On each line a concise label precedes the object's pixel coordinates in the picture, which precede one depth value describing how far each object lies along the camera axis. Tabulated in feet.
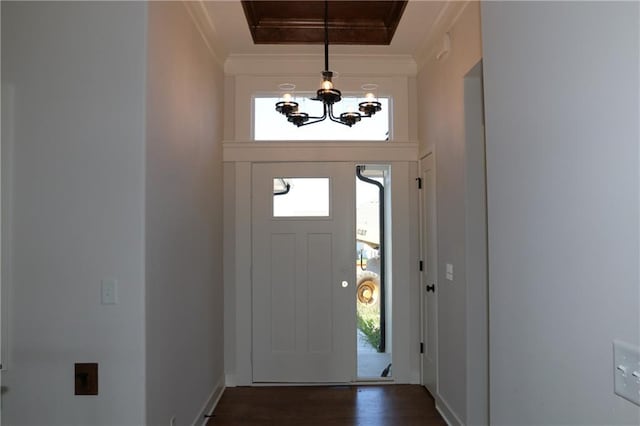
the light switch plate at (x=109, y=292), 5.81
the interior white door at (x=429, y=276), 10.11
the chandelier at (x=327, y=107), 7.20
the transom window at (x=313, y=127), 11.44
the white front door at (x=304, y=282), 11.28
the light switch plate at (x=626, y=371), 2.76
